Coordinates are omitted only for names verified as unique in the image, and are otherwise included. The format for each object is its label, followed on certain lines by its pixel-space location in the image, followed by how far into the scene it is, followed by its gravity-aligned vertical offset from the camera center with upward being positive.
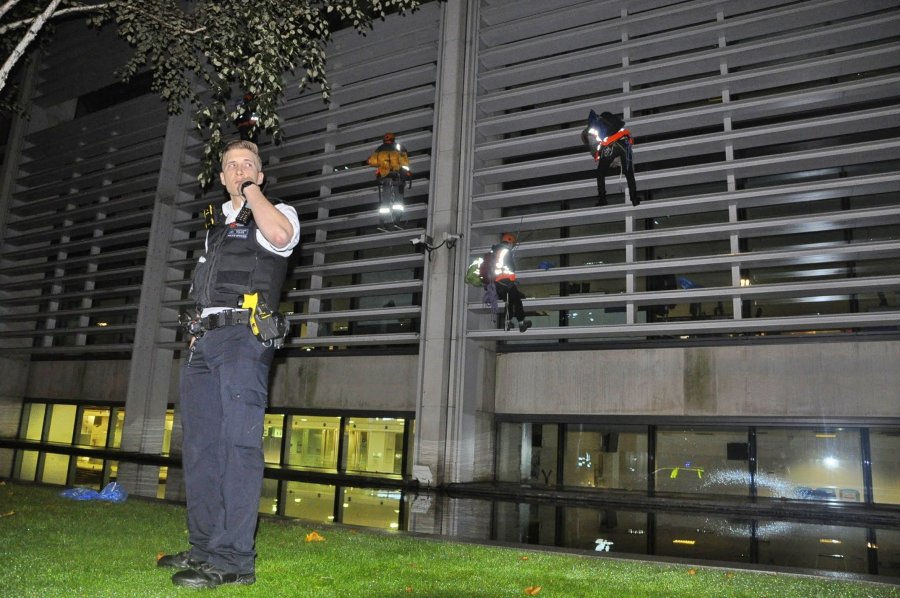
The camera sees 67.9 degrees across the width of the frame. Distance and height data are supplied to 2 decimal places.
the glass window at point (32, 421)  20.42 -0.20
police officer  3.15 +0.21
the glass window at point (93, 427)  19.19 -0.28
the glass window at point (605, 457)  12.88 -0.31
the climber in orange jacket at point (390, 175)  12.93 +4.93
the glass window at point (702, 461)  12.12 -0.29
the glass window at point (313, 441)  15.56 -0.32
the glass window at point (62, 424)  19.81 -0.24
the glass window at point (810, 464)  11.43 -0.23
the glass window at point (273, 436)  16.17 -0.25
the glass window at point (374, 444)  14.73 -0.31
